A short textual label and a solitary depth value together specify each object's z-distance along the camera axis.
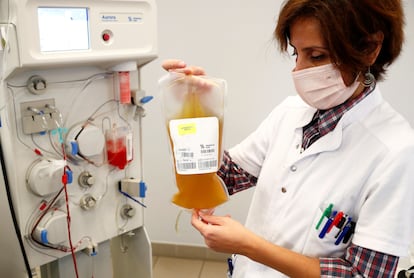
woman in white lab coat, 0.87
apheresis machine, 1.03
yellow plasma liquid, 1.01
